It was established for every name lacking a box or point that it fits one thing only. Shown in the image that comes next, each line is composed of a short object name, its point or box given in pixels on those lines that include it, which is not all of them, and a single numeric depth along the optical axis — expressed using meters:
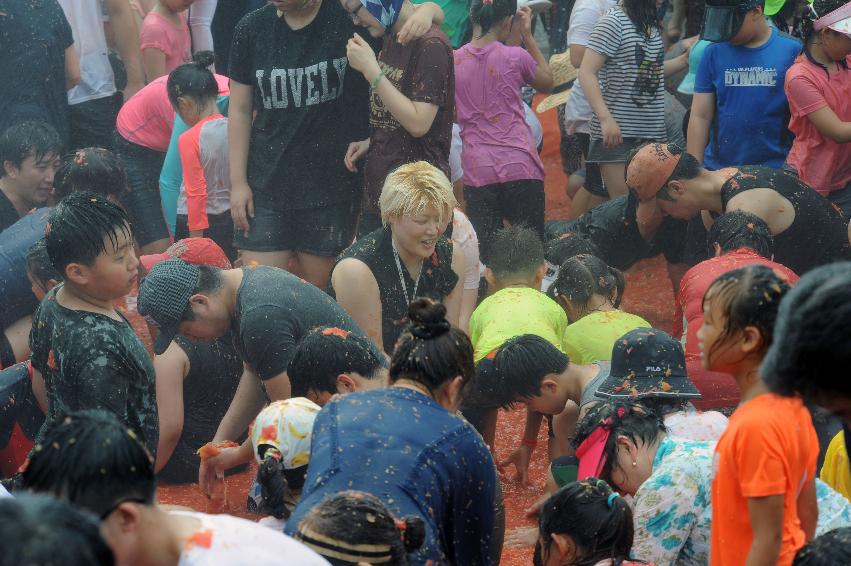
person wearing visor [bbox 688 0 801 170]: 11.09
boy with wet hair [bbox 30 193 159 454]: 6.74
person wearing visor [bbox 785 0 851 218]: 10.66
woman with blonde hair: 8.61
